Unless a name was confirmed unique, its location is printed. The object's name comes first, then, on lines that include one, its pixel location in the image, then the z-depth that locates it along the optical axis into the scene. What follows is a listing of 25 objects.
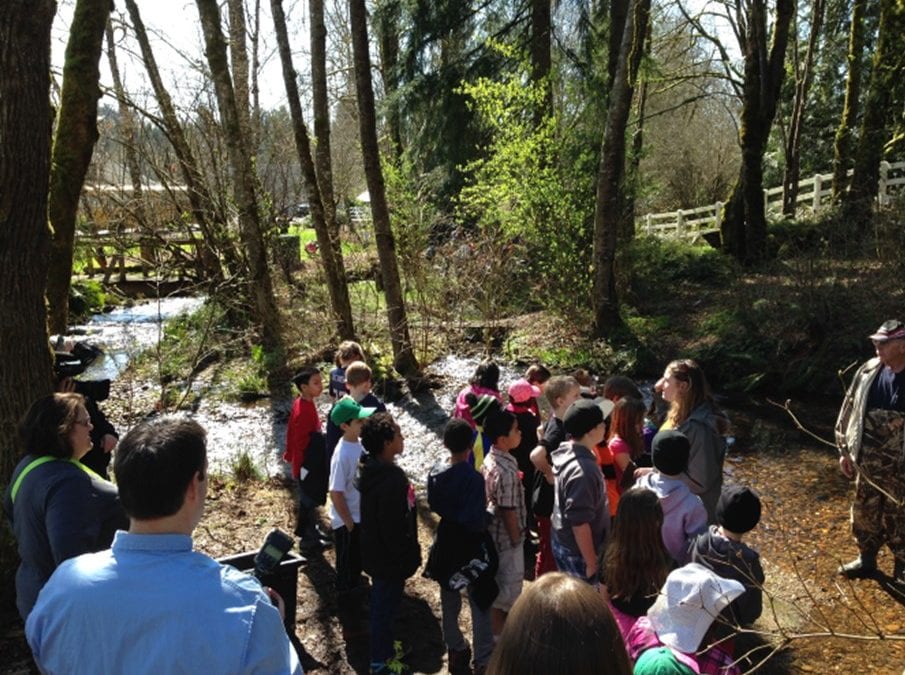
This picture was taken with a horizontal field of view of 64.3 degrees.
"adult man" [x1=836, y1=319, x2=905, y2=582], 4.99
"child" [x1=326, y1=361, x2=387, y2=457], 5.59
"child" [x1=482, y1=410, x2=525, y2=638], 4.37
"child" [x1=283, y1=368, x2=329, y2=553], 5.95
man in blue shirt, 1.80
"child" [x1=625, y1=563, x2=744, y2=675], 2.61
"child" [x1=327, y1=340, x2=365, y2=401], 6.79
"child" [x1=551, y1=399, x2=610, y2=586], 3.99
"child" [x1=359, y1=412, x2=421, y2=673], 4.18
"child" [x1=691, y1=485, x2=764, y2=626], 3.43
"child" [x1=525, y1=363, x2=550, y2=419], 6.27
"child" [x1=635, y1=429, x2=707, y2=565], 3.85
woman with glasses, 3.03
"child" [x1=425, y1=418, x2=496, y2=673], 4.12
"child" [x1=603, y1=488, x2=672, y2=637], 3.29
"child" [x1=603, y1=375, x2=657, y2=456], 5.33
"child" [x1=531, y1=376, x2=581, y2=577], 4.76
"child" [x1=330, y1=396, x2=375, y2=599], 4.77
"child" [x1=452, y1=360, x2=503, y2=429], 5.85
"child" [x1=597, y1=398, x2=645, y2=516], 4.79
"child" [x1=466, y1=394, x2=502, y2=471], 4.69
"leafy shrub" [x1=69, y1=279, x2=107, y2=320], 20.03
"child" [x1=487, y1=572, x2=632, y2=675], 1.81
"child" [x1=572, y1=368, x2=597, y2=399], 6.22
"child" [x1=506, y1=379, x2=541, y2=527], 5.81
